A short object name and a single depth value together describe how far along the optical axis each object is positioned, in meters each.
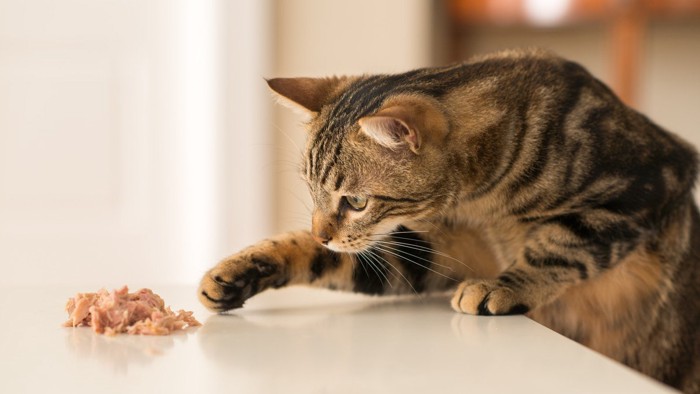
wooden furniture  2.04
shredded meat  0.91
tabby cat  1.03
